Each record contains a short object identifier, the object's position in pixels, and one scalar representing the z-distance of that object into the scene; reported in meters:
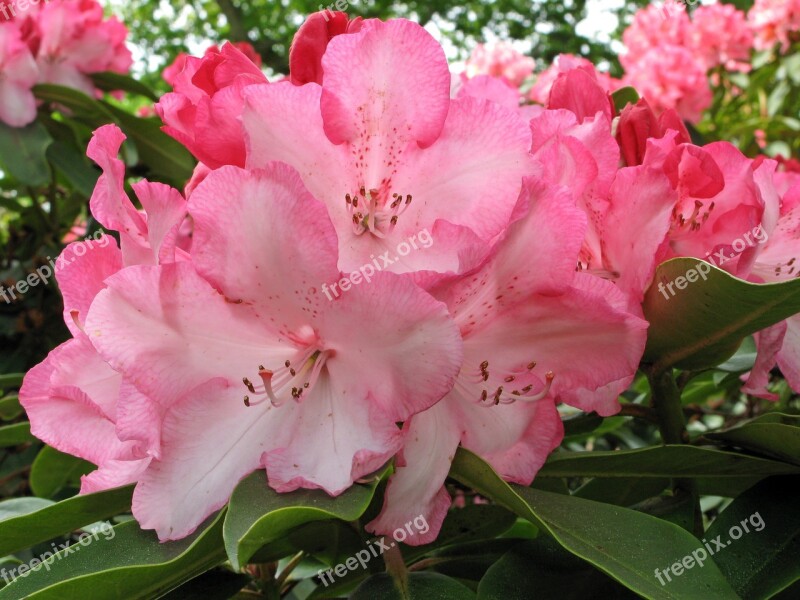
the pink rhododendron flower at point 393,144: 0.20
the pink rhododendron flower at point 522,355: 0.20
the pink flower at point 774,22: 1.02
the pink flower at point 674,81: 0.92
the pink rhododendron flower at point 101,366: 0.20
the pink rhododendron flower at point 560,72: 0.29
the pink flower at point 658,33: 1.06
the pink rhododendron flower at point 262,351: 0.18
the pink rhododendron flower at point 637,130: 0.24
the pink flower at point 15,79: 0.56
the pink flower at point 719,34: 1.06
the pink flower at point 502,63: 1.10
